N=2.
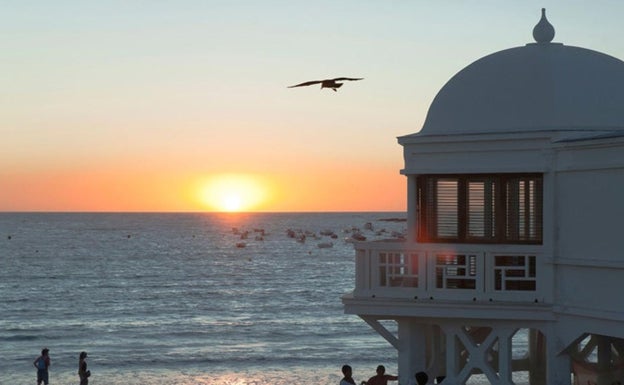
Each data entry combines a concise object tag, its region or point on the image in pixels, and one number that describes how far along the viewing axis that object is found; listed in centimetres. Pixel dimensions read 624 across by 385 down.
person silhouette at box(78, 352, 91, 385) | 3512
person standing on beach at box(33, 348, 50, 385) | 3481
